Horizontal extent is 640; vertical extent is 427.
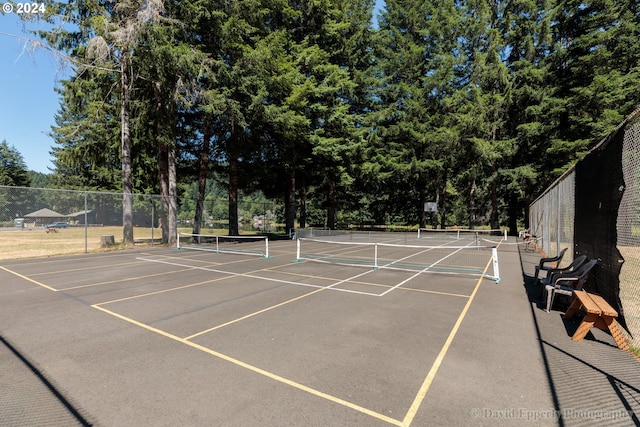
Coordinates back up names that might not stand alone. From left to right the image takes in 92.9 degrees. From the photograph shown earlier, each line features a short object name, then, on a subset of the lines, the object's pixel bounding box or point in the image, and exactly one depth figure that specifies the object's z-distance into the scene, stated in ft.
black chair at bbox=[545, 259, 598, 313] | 19.83
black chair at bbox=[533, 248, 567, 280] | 28.59
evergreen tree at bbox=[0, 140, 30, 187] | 179.34
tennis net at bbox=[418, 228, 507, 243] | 90.68
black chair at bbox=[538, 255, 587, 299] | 22.38
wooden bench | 16.02
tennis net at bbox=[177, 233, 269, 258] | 55.50
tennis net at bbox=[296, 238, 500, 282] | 38.88
